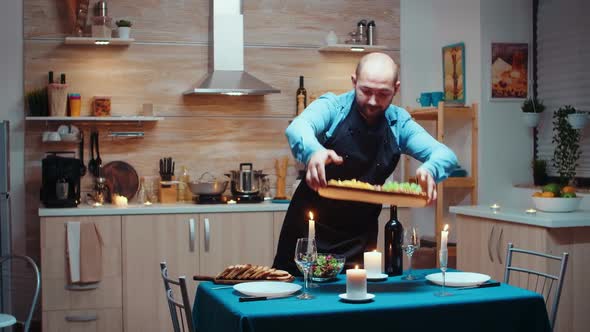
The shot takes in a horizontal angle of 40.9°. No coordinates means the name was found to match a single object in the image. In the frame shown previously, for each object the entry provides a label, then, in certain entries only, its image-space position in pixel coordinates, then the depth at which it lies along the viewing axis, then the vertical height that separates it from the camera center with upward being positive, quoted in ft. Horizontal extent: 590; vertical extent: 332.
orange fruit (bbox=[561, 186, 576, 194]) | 14.56 -0.62
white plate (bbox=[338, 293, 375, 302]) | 8.25 -1.48
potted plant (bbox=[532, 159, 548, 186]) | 17.79 -0.36
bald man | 9.82 -0.03
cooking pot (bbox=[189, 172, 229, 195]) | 17.35 -0.65
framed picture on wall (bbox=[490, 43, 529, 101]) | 18.04 +1.95
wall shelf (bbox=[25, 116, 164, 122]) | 17.06 +0.86
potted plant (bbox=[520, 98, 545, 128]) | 17.87 +1.02
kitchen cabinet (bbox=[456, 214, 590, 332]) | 13.44 -1.80
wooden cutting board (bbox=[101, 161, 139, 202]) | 17.99 -0.46
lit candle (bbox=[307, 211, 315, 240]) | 8.75 -0.81
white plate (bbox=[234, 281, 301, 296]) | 8.50 -1.45
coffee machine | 16.46 -0.48
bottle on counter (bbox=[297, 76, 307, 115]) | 18.80 +1.43
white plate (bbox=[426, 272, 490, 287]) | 9.21 -1.46
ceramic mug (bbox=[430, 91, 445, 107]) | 17.89 +1.35
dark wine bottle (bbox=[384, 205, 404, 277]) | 9.90 -1.15
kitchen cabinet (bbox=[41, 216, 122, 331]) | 16.08 -2.62
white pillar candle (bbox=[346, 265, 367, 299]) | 8.32 -1.34
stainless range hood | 17.81 +2.54
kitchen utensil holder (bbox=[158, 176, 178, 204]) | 17.69 -0.79
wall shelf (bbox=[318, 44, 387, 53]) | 18.66 +2.61
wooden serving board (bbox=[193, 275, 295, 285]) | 9.29 -1.46
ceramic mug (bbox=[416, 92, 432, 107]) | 18.15 +1.32
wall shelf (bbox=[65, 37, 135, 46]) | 17.25 +2.59
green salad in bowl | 9.45 -1.30
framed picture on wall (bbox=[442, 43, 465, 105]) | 18.52 +1.99
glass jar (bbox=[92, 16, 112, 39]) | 17.24 +2.85
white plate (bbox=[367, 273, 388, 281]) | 9.66 -1.47
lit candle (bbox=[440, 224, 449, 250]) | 8.85 -0.94
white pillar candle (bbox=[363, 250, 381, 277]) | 9.73 -1.30
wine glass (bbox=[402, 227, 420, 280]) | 9.75 -1.03
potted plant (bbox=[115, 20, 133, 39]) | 17.44 +2.85
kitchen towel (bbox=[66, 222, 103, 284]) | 16.06 -1.93
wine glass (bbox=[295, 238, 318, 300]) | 8.57 -1.07
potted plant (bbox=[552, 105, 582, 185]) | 16.55 +0.23
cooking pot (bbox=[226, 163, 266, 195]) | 17.71 -0.56
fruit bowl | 14.38 -0.87
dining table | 7.75 -1.59
